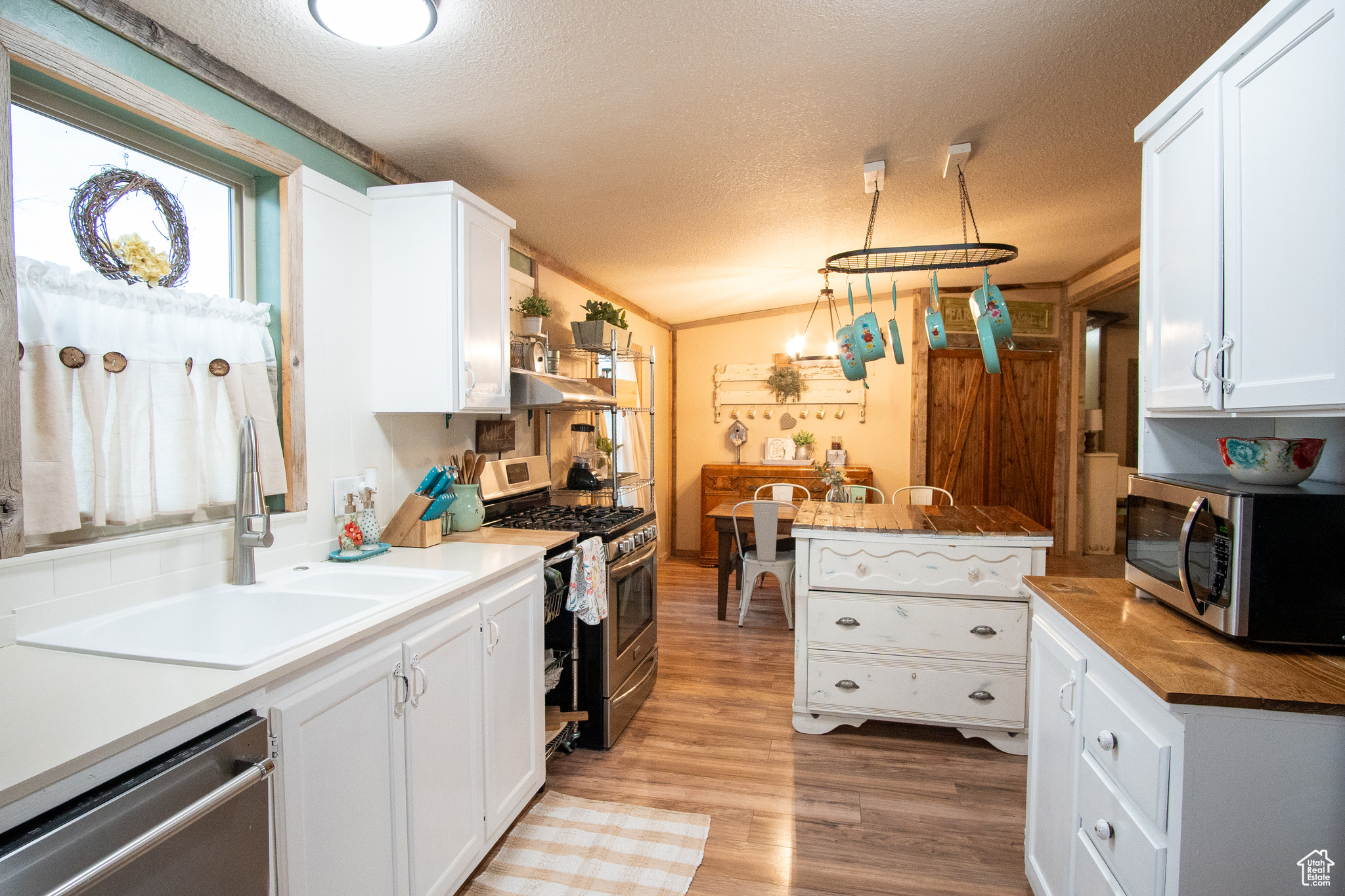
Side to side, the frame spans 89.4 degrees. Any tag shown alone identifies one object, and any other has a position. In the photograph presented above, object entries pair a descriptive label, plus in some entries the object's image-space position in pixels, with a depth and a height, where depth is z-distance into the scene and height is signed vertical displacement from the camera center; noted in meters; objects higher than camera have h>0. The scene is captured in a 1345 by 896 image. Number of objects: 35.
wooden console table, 6.19 -0.45
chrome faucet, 1.79 -0.19
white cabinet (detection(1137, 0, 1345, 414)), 1.16 +0.42
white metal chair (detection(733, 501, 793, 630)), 4.24 -0.84
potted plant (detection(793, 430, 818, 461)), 6.45 -0.13
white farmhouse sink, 1.34 -0.43
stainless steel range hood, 2.99 +0.18
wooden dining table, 4.72 -0.69
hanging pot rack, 2.64 +0.73
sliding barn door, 6.07 +0.02
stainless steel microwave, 1.31 -0.26
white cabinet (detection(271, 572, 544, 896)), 1.34 -0.78
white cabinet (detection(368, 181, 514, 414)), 2.43 +0.48
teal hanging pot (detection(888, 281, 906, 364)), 3.04 +0.41
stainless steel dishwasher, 0.86 -0.57
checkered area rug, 2.02 -1.34
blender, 3.92 -0.24
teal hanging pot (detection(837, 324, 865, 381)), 3.17 +0.37
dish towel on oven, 2.65 -0.60
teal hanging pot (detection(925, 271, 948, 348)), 2.99 +0.46
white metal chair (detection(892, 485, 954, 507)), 5.68 -0.55
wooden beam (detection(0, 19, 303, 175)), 1.38 +0.79
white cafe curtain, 1.45 +0.08
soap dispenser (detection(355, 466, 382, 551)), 2.29 -0.30
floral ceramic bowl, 1.46 -0.06
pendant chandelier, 6.26 +0.80
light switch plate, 2.28 -0.19
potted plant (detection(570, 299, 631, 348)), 3.78 +0.60
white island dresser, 2.78 -0.81
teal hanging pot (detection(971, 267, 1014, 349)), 2.70 +0.49
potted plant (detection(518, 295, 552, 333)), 3.35 +0.60
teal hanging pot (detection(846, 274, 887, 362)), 3.10 +0.44
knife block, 2.41 -0.32
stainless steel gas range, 2.81 -0.78
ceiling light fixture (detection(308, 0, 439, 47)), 1.53 +0.95
